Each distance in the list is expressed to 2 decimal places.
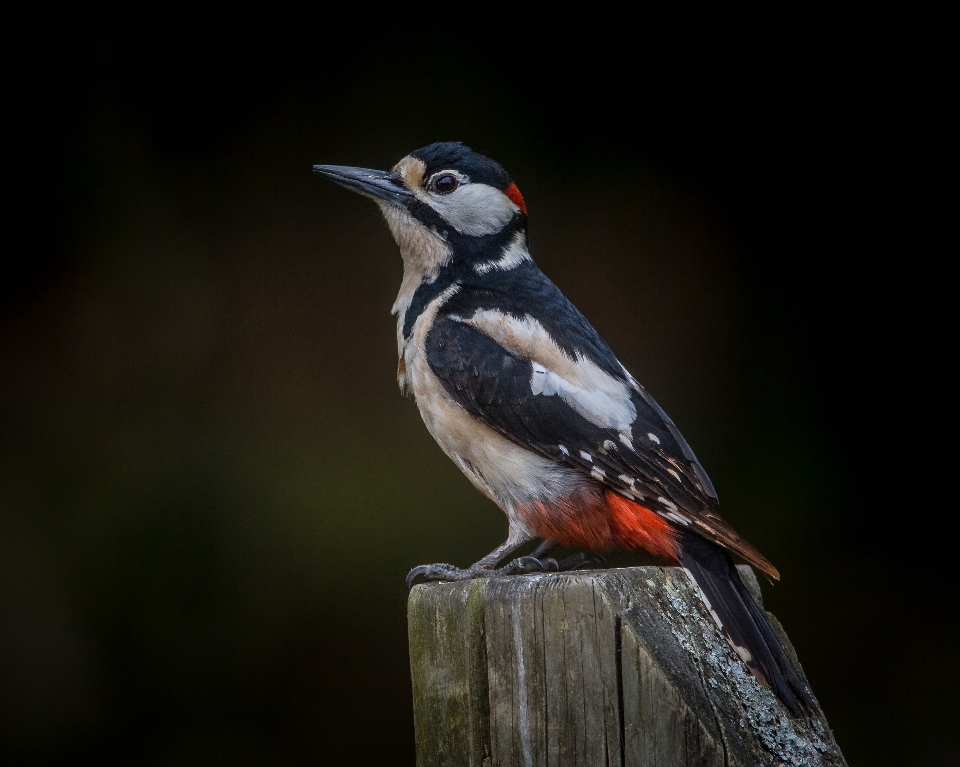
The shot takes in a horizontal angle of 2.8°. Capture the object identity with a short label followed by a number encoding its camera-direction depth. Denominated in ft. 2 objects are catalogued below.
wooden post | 17.34
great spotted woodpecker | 18.01
